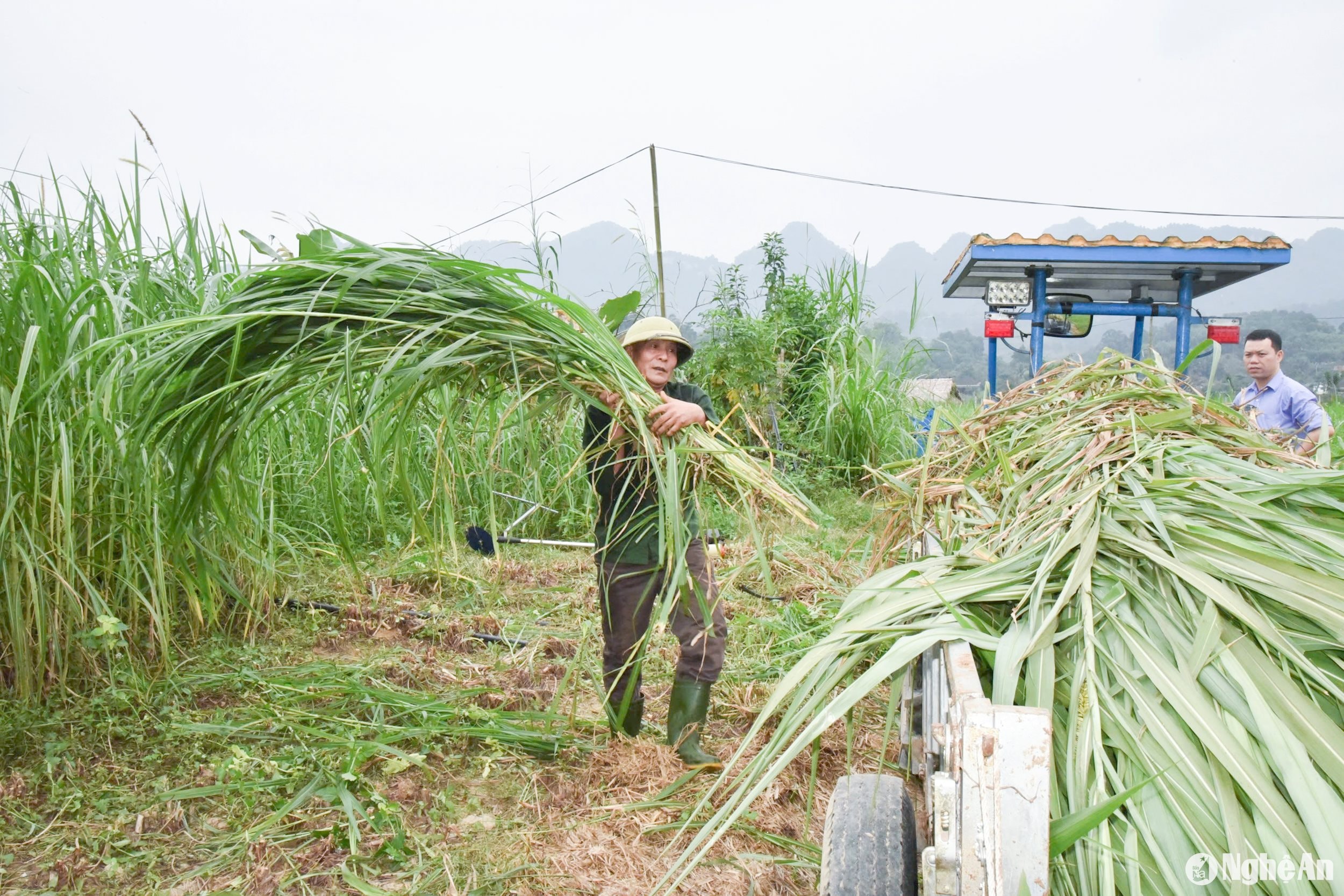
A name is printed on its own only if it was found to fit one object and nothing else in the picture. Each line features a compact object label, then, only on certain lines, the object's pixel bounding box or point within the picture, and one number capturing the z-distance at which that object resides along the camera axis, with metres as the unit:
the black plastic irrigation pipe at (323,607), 3.92
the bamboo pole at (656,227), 7.68
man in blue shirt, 3.87
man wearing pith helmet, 2.60
